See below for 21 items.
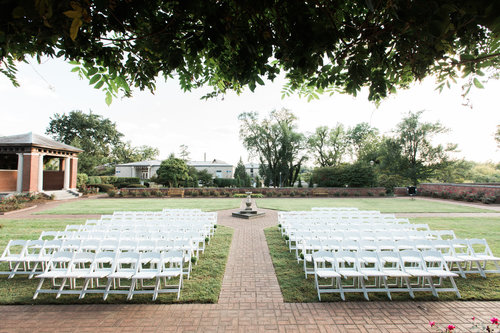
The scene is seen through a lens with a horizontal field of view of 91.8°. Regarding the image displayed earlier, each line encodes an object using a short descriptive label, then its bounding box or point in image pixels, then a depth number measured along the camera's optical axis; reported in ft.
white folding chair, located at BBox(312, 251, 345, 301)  15.75
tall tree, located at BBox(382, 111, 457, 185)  115.65
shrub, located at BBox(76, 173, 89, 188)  106.44
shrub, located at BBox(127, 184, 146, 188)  114.82
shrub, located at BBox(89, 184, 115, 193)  108.58
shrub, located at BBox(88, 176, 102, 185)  114.49
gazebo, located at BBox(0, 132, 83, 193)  76.23
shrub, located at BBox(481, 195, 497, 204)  71.56
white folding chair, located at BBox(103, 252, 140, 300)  15.42
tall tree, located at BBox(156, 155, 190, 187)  103.04
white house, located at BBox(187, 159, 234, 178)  190.80
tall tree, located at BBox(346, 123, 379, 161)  152.76
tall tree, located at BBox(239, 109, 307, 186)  130.82
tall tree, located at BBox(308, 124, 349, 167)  146.72
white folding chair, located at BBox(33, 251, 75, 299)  15.38
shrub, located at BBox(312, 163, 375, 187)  105.50
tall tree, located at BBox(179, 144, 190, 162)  182.05
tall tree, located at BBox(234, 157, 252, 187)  138.64
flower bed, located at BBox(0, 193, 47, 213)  55.59
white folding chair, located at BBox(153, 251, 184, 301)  15.68
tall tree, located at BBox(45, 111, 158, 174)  170.71
